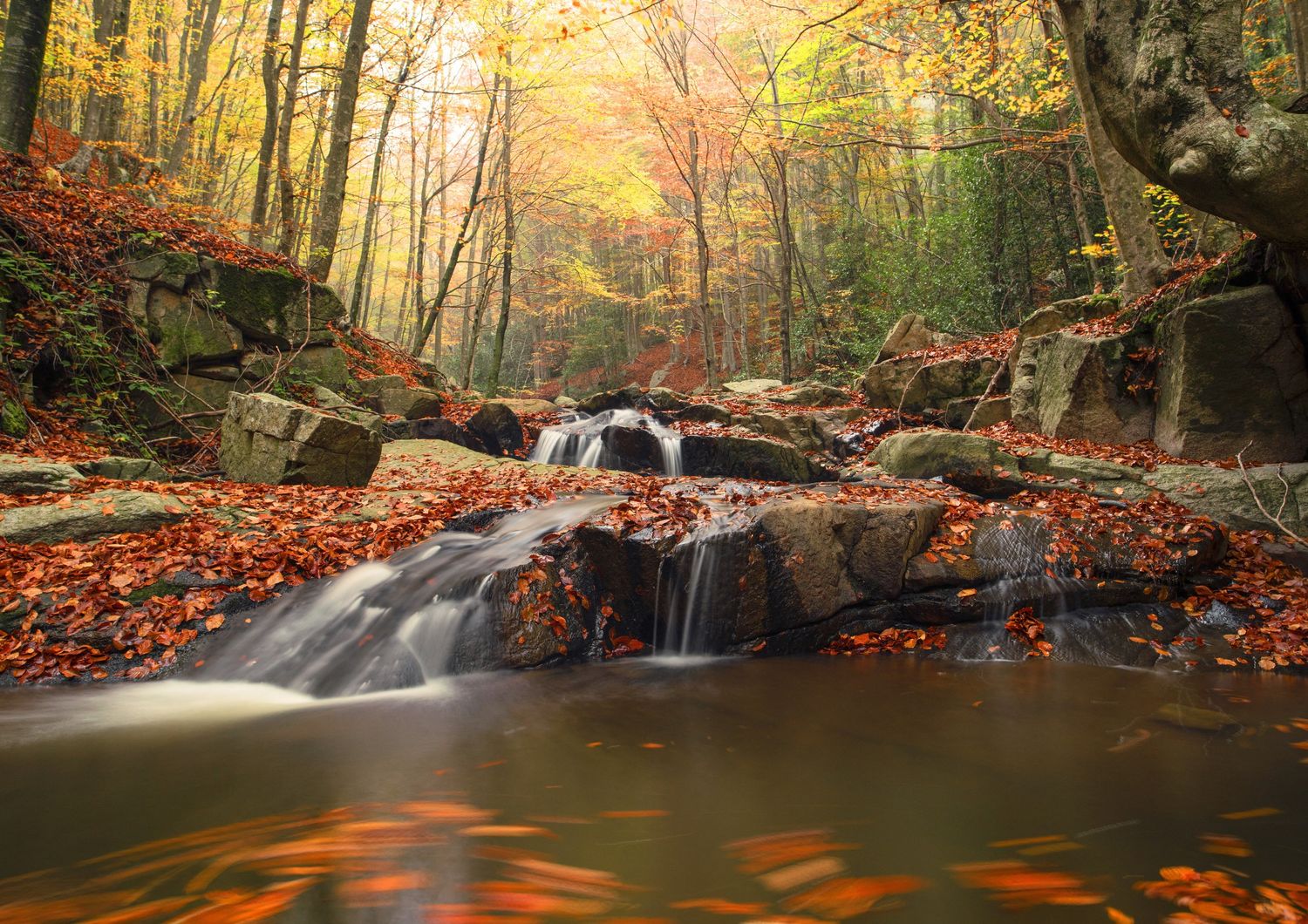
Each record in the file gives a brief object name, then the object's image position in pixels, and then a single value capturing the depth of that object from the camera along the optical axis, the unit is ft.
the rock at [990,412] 35.76
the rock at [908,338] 45.50
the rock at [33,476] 17.40
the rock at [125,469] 21.27
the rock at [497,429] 38.24
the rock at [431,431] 36.37
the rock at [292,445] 23.15
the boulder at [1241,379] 22.17
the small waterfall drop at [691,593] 16.62
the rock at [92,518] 15.67
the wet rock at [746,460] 33.19
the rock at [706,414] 41.78
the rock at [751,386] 56.67
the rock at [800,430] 39.24
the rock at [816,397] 46.91
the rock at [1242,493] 18.95
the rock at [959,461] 23.98
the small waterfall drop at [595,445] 37.01
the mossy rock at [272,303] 31.35
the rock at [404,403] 38.32
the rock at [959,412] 38.05
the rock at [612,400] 47.89
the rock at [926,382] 39.37
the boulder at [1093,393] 27.86
